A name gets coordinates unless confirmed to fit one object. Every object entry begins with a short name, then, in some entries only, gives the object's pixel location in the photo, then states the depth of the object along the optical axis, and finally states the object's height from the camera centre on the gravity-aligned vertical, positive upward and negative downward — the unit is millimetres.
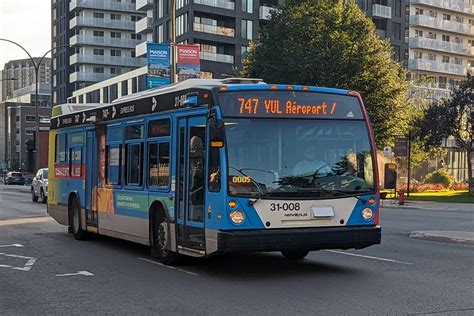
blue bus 9359 -405
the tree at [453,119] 41188 +1662
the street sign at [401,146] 33531 -66
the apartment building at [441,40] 87438 +14602
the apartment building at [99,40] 98375 +15506
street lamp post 45131 +1354
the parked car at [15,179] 81938 -4596
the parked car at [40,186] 32406 -2232
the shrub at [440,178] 53281 -2736
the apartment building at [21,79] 185000 +18373
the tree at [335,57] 39219 +5319
